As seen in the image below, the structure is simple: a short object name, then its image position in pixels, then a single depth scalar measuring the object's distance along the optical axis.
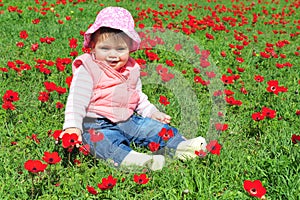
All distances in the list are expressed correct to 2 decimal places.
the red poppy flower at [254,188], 2.07
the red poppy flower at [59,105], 3.37
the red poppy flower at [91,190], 2.12
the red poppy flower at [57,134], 2.64
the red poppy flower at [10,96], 3.10
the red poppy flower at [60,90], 3.32
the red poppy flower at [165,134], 2.79
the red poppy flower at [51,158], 2.26
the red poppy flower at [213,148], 2.62
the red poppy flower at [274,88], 3.70
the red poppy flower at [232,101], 3.57
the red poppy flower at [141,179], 2.38
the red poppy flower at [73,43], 4.60
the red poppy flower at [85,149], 2.81
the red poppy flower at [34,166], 2.09
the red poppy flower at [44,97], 3.36
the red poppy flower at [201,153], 2.75
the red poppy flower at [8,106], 3.07
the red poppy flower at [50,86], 3.33
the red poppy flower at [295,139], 2.60
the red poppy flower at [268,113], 3.18
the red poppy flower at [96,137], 2.61
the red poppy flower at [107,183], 2.20
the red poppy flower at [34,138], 3.00
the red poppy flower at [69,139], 2.46
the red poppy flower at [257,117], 3.13
